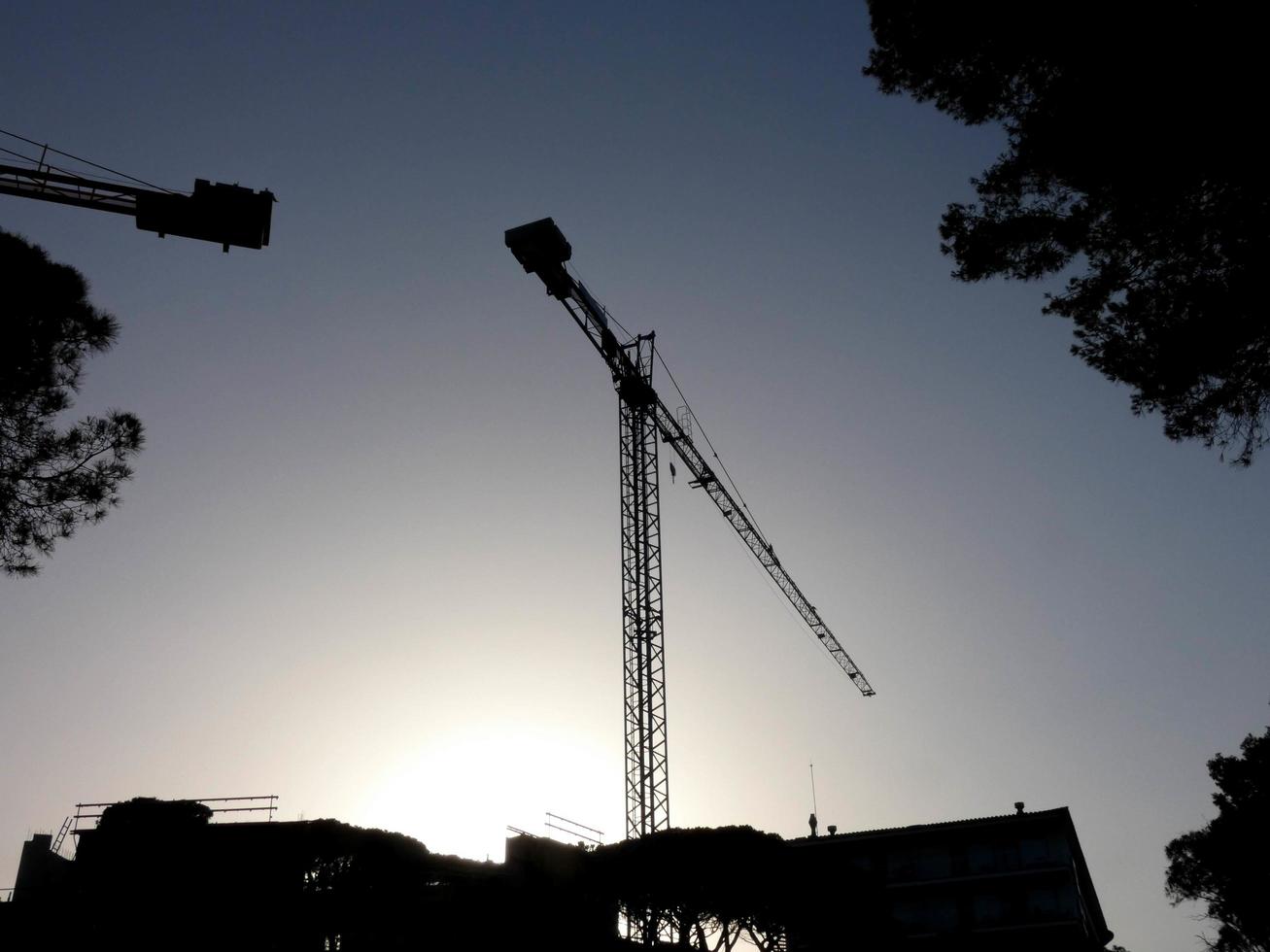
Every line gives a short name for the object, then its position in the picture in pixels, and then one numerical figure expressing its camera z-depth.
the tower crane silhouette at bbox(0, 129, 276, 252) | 19.12
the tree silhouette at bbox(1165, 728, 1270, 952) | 34.38
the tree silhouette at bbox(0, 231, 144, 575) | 15.23
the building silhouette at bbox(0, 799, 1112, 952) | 25.14
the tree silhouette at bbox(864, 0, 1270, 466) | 11.16
